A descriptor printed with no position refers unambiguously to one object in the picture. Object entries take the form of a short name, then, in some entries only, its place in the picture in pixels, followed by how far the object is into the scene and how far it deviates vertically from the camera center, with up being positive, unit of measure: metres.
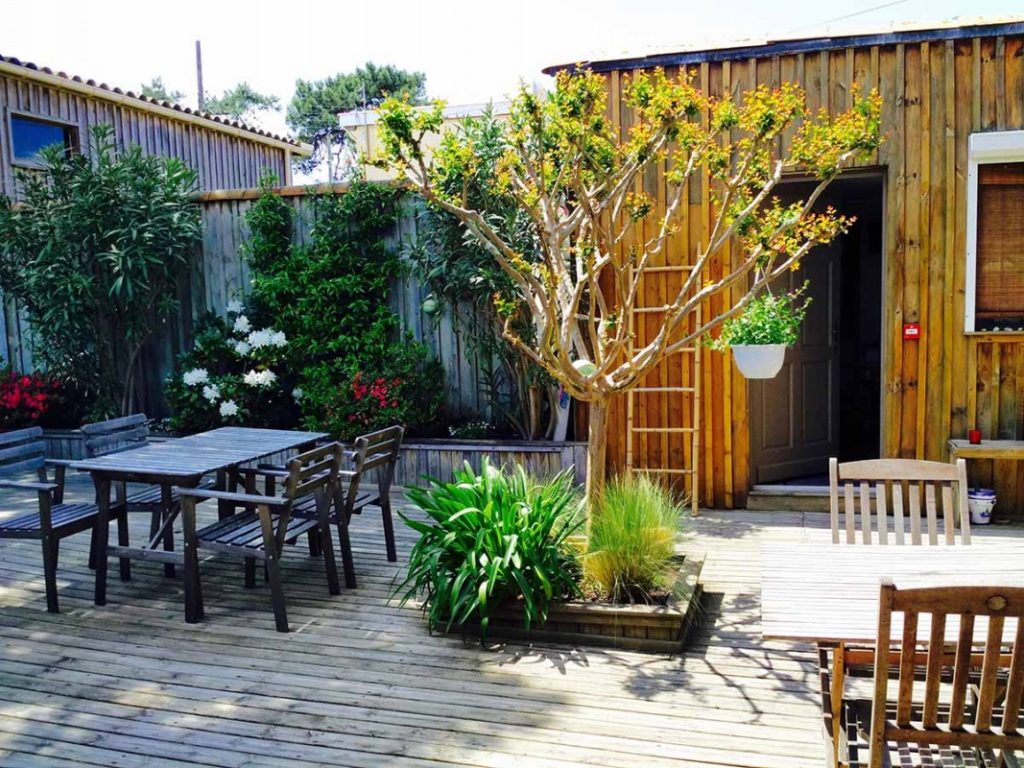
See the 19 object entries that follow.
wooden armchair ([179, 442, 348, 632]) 4.18 -1.00
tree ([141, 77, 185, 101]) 28.81 +7.60
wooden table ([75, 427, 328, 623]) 4.36 -0.71
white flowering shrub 7.66 -0.48
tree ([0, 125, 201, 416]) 7.87 +0.64
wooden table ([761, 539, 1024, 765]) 2.40 -0.83
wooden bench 4.51 -0.98
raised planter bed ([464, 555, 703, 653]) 3.90 -1.37
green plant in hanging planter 5.38 -0.08
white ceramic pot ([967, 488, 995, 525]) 5.96 -1.31
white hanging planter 5.35 -0.28
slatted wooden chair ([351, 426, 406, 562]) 5.02 -0.83
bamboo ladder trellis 6.52 -0.83
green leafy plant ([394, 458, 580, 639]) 3.99 -1.05
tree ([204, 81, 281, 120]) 28.56 +7.06
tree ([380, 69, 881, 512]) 4.17 +0.72
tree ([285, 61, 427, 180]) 24.03 +6.08
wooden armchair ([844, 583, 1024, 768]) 1.97 -0.84
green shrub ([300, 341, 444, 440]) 7.15 -0.58
